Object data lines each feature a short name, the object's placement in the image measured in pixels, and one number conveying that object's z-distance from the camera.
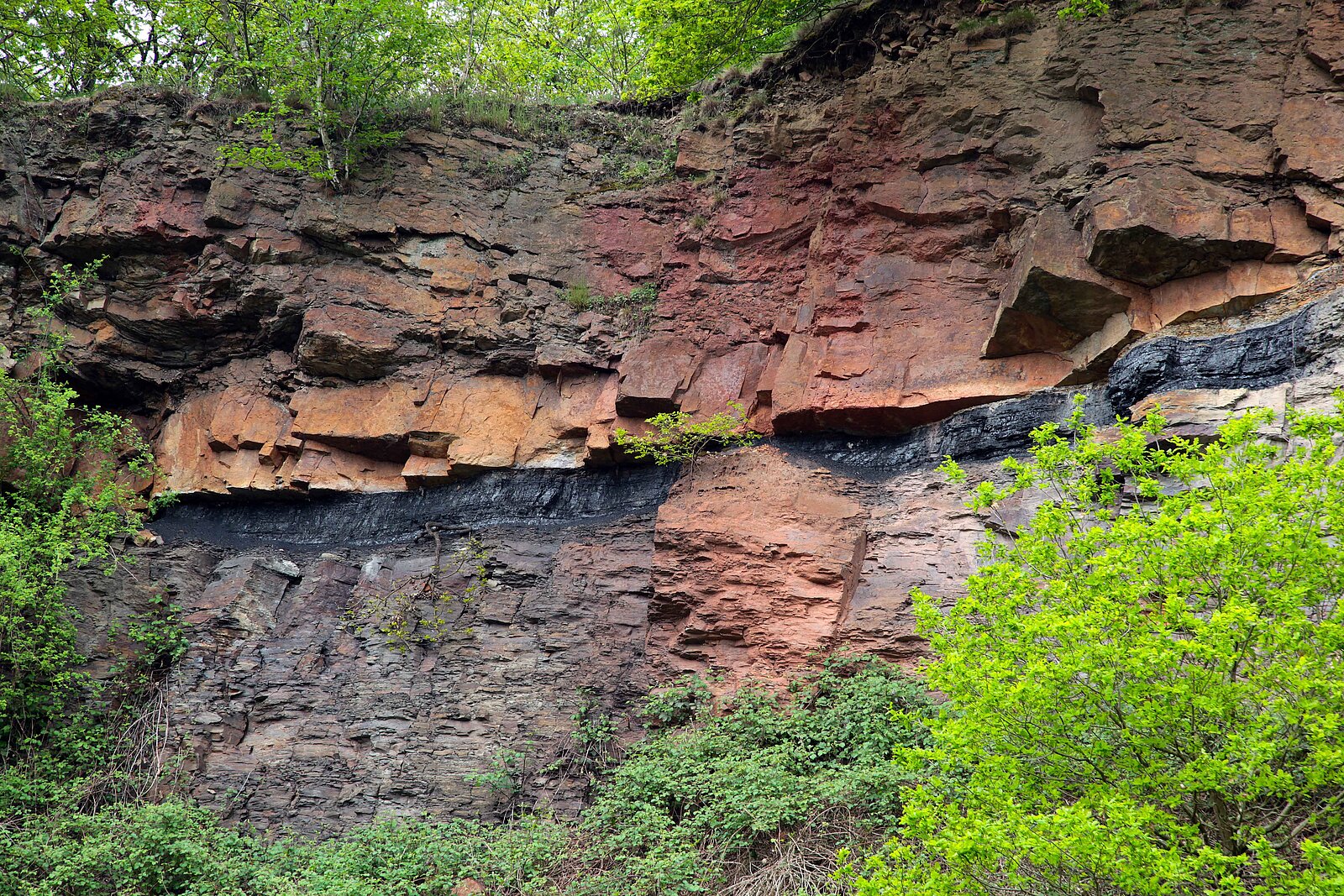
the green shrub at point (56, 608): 10.00
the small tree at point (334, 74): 12.55
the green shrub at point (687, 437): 10.69
